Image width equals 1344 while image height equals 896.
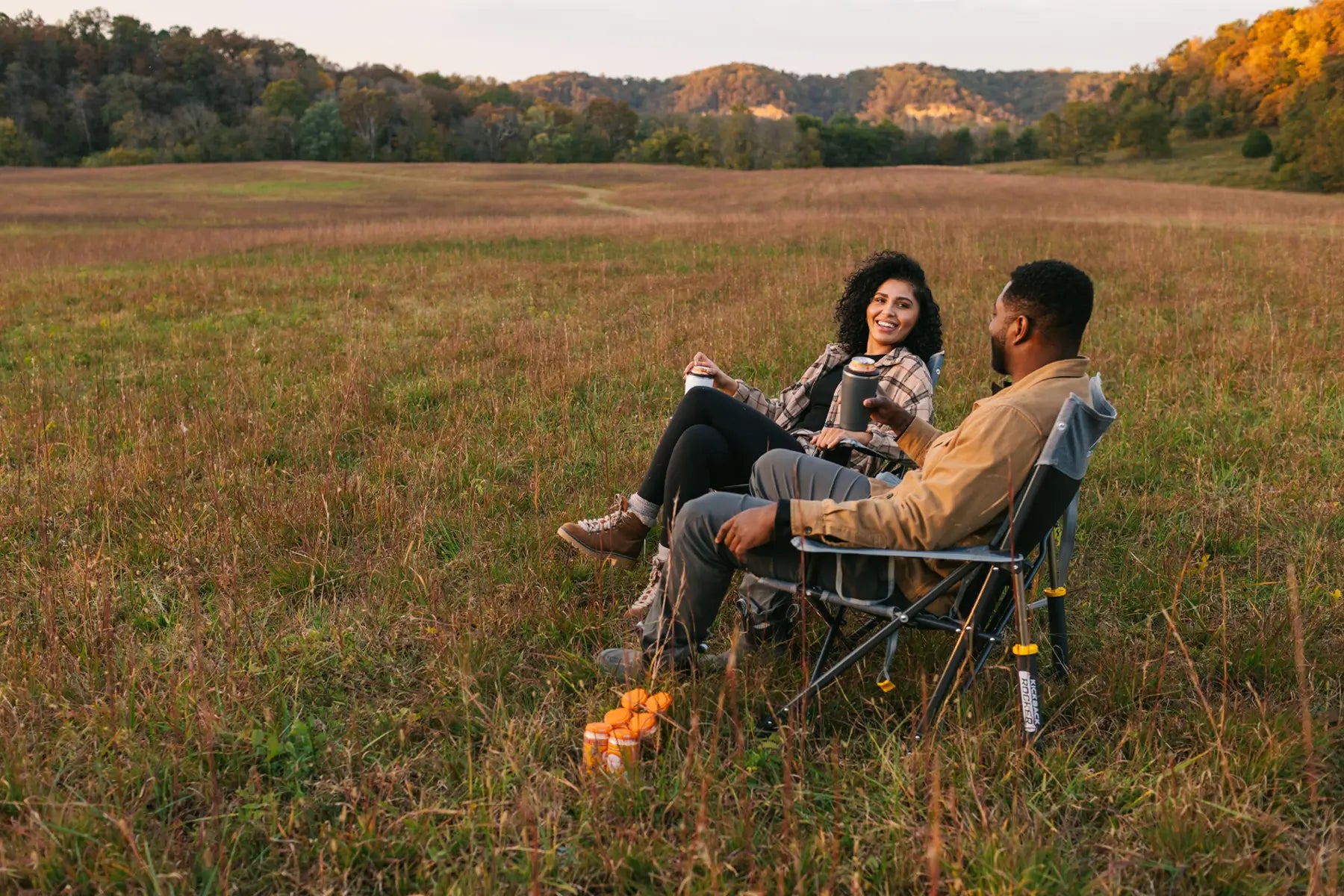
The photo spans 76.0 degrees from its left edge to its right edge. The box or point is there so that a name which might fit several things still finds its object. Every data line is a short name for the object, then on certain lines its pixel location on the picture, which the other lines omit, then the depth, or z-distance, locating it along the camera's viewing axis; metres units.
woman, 3.33
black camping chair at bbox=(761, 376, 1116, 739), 2.31
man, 2.41
